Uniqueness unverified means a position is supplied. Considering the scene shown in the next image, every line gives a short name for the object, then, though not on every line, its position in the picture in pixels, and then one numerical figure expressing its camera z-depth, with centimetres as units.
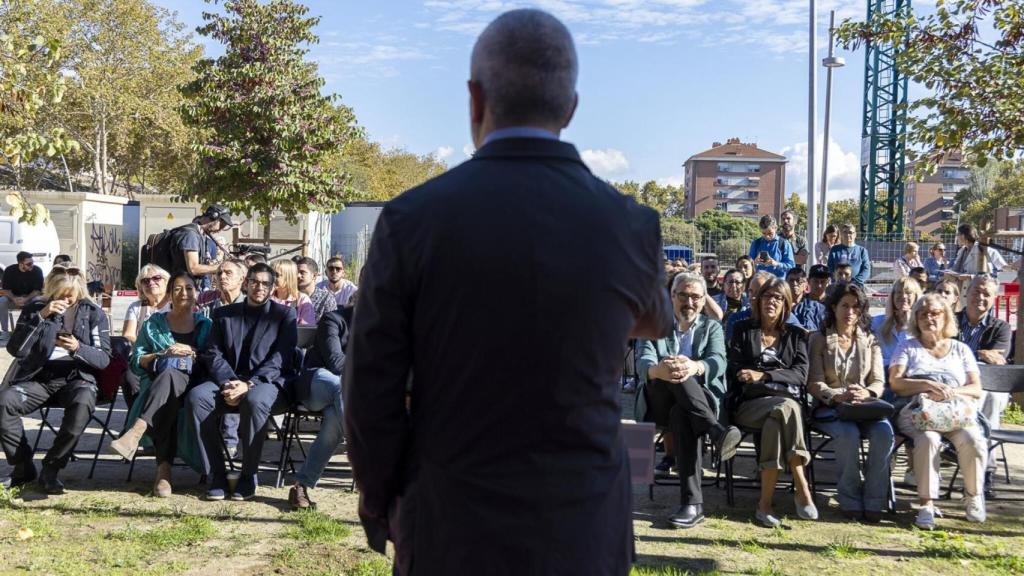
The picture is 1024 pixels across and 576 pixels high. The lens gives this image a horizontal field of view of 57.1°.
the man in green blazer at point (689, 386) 607
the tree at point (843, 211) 8866
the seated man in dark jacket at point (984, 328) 776
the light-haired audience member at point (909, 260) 1473
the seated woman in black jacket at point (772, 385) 616
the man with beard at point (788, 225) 1201
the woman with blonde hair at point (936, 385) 619
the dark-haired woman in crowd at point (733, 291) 975
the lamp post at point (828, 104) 1941
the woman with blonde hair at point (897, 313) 753
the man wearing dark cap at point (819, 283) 976
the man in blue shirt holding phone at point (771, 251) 1152
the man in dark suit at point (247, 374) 642
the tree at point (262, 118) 1848
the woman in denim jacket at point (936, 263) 1514
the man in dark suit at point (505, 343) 187
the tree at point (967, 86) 846
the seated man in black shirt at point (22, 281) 1562
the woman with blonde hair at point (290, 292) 830
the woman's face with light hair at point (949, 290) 803
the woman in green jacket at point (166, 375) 644
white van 2050
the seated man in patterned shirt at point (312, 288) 919
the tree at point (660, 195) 10822
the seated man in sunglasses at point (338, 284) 962
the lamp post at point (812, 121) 1764
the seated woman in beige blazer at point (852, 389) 623
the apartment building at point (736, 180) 14588
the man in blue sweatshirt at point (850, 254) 1120
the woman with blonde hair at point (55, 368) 642
